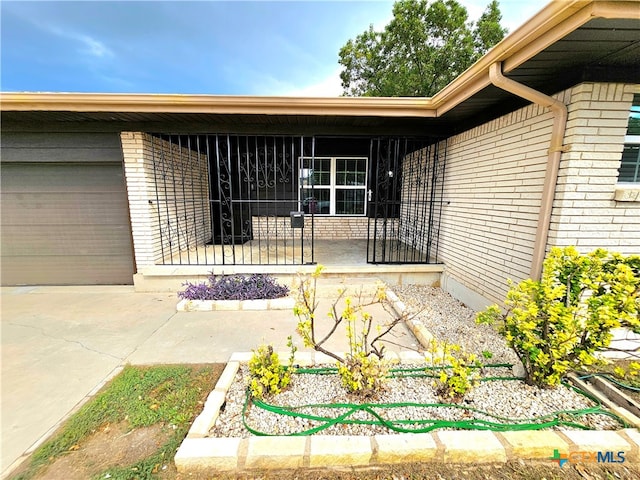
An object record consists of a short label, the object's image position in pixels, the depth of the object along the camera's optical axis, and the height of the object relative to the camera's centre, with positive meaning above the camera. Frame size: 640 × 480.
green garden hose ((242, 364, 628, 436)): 1.55 -1.37
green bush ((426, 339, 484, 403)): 1.70 -1.20
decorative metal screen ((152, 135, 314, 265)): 4.50 -0.33
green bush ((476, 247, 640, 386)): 1.65 -0.76
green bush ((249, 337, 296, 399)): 1.77 -1.23
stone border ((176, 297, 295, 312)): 3.42 -1.44
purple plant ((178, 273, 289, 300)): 3.56 -1.32
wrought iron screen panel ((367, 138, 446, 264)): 4.56 -0.33
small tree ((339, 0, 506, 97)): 10.38 +6.22
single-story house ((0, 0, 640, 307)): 2.16 +0.40
